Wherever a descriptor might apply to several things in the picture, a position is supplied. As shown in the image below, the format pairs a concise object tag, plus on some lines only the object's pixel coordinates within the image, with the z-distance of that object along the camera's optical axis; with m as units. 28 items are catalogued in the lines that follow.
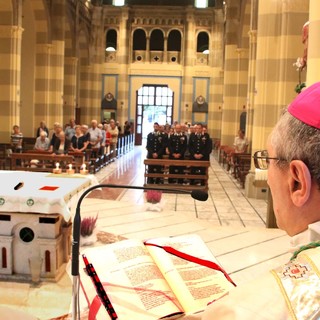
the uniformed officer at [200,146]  10.68
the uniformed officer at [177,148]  10.76
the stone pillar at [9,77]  14.47
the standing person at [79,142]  12.39
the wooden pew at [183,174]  10.24
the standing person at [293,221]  0.85
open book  1.75
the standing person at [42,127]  14.19
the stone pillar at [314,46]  5.79
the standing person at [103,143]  13.83
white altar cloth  4.34
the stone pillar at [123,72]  25.09
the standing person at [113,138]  16.44
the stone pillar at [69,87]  21.66
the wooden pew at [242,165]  11.35
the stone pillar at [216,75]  24.50
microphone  1.69
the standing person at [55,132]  11.82
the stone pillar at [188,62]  24.97
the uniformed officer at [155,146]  10.95
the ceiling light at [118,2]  25.69
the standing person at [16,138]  13.52
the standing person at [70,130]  14.40
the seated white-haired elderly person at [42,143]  11.92
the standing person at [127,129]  21.90
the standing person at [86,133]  12.57
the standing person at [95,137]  13.11
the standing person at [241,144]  13.04
